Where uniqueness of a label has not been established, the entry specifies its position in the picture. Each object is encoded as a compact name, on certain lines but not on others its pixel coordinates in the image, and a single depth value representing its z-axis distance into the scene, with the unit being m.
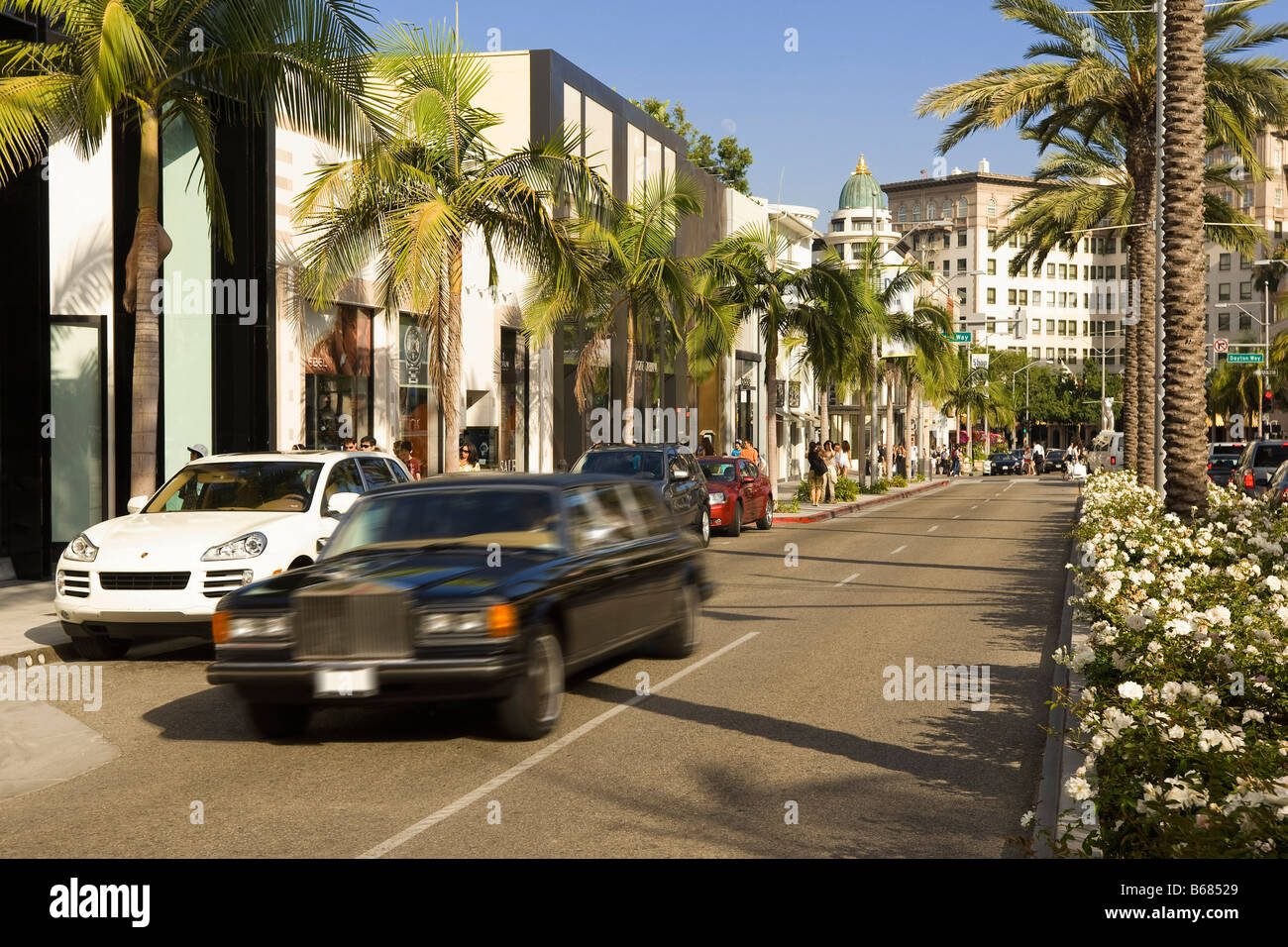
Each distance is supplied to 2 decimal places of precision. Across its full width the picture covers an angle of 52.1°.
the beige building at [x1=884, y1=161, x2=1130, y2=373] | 152.00
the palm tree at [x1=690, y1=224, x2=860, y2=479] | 34.47
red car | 27.88
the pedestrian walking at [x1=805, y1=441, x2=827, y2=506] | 38.38
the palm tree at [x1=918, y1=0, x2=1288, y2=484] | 25.38
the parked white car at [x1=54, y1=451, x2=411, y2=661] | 11.23
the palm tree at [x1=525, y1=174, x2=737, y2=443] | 27.59
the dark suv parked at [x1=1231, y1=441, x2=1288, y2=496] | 32.25
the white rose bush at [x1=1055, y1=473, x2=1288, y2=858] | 4.62
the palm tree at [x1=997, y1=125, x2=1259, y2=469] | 31.25
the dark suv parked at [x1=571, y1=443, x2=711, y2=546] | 22.98
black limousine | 7.74
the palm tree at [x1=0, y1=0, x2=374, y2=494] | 13.86
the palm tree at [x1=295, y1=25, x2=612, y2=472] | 19.34
